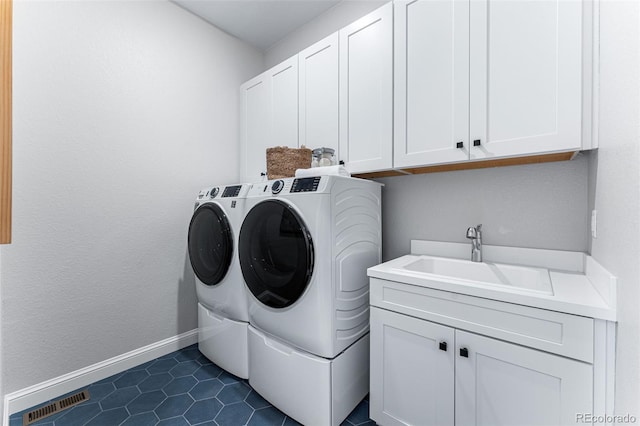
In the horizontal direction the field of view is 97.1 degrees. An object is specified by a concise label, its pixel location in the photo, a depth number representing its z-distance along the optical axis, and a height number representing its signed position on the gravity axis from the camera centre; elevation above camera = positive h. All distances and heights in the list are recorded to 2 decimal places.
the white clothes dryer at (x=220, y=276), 1.84 -0.46
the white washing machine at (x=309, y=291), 1.42 -0.44
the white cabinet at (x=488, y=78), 1.13 +0.61
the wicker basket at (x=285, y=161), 1.89 +0.33
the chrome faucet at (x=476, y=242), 1.55 -0.18
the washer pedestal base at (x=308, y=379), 1.42 -0.92
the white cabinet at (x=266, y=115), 2.22 +0.80
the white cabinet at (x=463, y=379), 0.97 -0.67
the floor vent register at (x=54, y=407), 1.56 -1.16
